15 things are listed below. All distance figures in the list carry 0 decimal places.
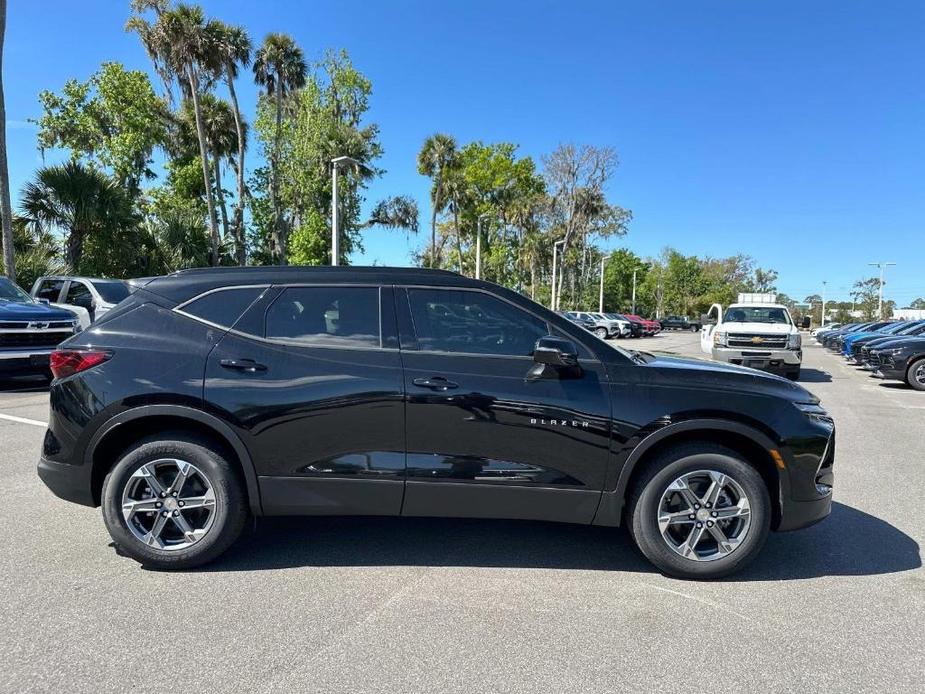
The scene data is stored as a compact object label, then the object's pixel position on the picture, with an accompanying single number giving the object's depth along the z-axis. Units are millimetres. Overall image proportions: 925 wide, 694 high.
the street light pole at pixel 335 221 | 23183
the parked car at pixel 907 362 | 13852
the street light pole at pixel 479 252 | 39841
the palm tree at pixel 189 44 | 27141
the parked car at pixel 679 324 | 70438
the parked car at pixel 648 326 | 49628
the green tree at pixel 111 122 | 35031
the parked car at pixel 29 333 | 10562
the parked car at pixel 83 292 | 13461
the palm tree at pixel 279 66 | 35531
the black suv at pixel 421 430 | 3686
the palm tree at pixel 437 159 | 48125
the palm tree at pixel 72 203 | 20812
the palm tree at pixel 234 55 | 28078
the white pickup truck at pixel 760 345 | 14398
